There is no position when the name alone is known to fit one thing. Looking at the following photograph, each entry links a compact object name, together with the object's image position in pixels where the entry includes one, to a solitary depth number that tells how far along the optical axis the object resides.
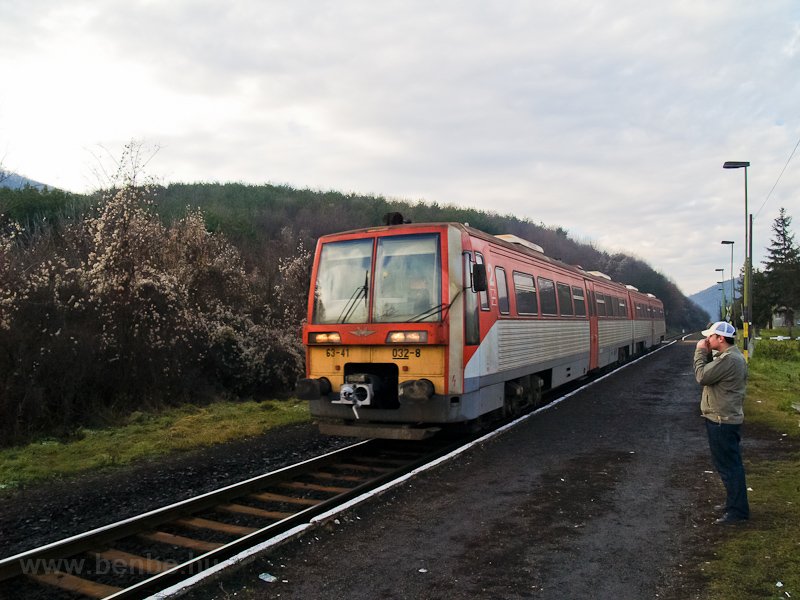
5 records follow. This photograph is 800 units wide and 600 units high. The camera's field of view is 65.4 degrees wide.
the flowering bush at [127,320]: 10.93
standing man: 5.70
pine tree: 60.25
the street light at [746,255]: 24.33
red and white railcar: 8.25
